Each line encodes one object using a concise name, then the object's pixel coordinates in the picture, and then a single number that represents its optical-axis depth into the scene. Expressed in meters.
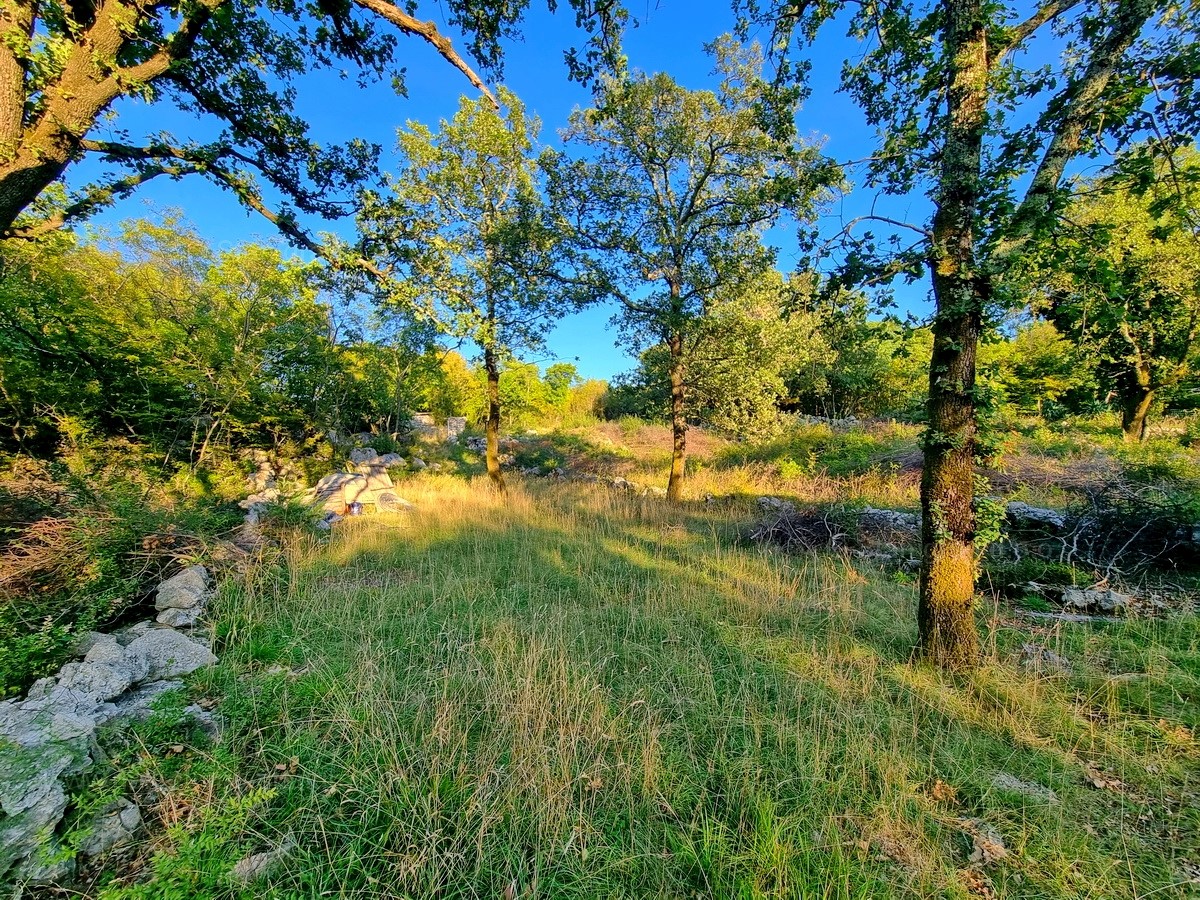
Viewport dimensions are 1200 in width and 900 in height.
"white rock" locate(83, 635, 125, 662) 2.86
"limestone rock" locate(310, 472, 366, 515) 9.35
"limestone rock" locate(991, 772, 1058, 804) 2.22
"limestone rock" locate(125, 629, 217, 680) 3.07
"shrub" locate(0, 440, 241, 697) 3.01
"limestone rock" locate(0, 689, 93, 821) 1.78
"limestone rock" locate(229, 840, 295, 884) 1.79
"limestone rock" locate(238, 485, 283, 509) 7.77
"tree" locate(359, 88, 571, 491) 9.53
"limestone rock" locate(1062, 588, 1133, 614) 4.32
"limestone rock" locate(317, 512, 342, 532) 7.46
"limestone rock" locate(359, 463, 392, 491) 10.54
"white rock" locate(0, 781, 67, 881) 1.65
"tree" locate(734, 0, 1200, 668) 2.93
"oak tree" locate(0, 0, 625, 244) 3.04
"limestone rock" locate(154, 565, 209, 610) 3.97
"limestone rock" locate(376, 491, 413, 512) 9.38
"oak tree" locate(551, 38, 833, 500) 8.07
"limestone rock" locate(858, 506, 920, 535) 7.14
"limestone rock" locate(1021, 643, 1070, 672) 3.24
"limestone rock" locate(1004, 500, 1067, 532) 6.11
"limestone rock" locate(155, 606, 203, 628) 3.80
